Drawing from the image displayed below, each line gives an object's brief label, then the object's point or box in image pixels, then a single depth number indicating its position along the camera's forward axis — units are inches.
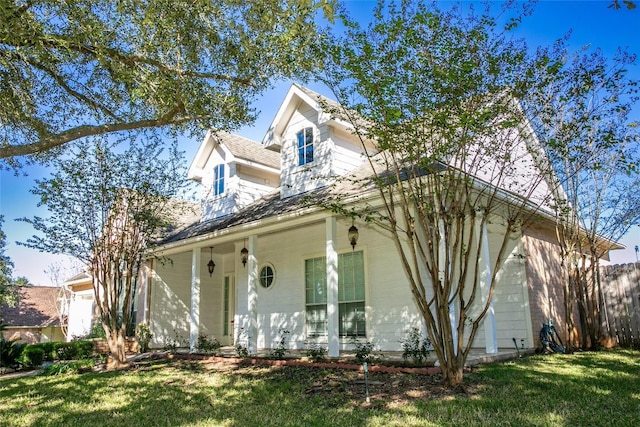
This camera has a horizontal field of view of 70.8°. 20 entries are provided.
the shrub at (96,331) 639.1
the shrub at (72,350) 536.1
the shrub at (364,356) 314.0
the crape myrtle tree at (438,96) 231.6
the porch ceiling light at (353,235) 378.9
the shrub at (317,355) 338.3
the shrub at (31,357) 479.8
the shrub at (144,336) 545.6
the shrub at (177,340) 574.9
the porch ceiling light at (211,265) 539.5
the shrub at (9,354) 467.2
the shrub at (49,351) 544.4
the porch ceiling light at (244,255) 495.8
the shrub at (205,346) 447.8
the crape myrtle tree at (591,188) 280.7
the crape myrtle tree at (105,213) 396.8
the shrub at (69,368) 394.3
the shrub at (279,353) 367.6
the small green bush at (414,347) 293.8
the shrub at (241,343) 399.5
